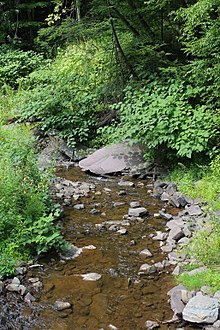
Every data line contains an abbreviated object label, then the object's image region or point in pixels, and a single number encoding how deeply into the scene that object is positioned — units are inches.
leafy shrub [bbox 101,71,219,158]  274.5
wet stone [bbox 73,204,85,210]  263.0
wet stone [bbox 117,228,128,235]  226.9
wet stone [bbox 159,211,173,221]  243.5
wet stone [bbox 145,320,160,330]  151.0
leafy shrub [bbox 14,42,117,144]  386.0
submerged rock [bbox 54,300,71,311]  163.3
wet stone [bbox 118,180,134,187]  303.6
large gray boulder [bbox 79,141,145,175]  326.0
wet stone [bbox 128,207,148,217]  248.5
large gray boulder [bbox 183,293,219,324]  146.5
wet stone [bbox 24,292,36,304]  168.1
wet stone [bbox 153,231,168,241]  219.1
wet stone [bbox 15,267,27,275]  187.0
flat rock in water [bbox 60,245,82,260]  203.2
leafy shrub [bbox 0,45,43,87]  557.6
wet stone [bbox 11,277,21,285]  179.0
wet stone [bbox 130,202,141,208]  262.8
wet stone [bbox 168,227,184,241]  214.8
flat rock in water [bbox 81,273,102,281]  184.4
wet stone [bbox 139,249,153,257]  203.8
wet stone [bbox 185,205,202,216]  238.2
